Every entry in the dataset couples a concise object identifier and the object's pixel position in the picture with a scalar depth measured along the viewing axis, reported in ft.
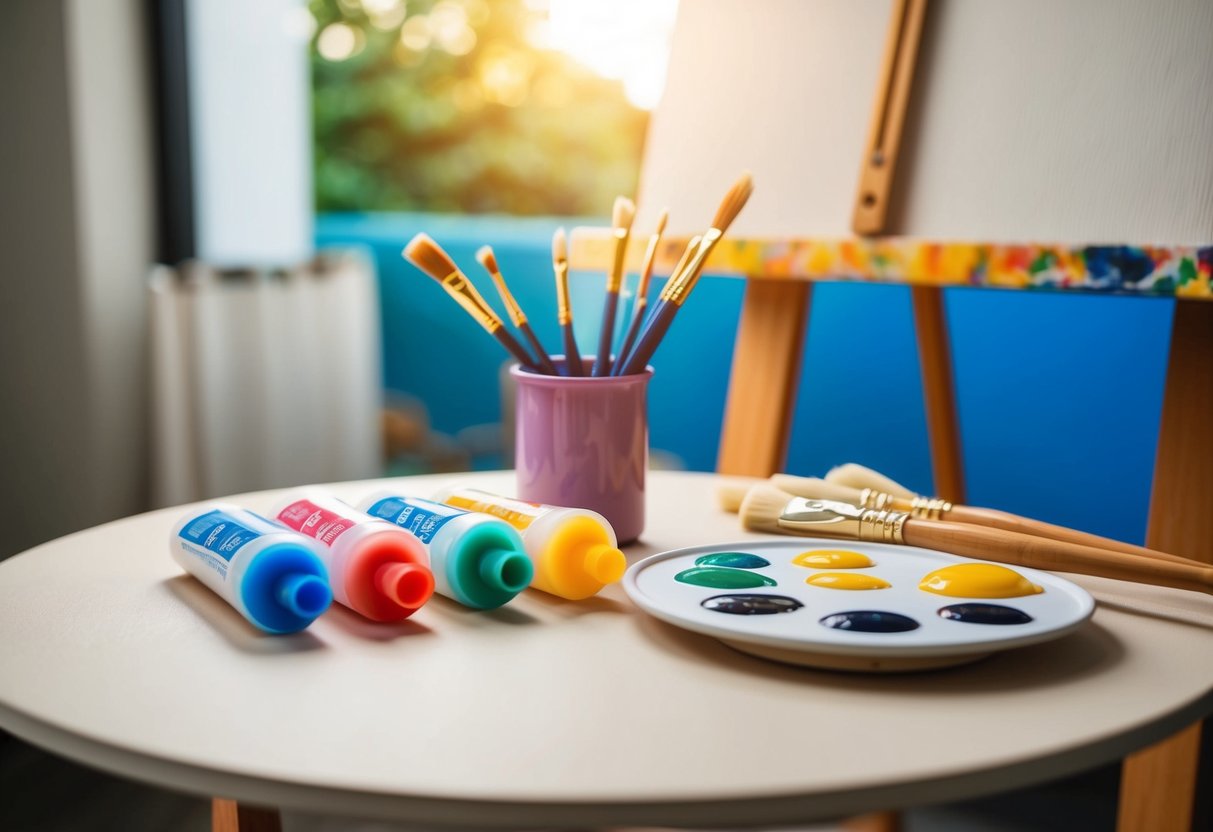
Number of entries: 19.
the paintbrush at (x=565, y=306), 2.37
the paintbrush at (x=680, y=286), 2.26
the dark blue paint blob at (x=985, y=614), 1.62
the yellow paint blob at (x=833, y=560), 1.94
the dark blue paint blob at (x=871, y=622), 1.57
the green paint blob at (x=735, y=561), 1.94
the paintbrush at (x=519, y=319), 2.35
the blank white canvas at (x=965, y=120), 2.59
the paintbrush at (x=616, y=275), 2.35
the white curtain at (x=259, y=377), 6.41
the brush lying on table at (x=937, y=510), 1.97
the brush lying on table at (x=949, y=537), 1.82
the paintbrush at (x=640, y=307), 2.34
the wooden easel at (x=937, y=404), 2.49
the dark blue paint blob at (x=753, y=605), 1.67
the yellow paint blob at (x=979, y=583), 1.76
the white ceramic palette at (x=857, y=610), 1.51
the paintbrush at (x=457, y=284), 2.21
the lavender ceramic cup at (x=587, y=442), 2.22
